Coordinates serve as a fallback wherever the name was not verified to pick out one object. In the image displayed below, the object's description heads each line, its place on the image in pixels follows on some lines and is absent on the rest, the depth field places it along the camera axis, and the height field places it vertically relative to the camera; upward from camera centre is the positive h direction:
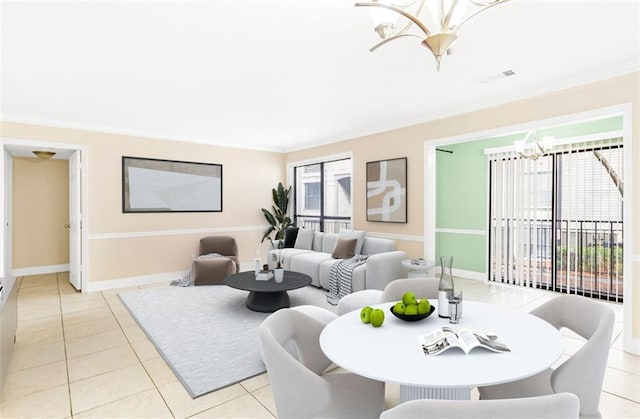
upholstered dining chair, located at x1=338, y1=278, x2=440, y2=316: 2.47 -0.59
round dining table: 1.22 -0.60
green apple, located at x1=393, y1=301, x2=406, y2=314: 1.76 -0.52
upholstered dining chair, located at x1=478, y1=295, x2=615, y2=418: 1.51 -0.75
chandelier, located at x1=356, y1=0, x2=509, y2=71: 1.62 +0.92
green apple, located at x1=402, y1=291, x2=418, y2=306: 1.77 -0.48
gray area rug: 2.67 -1.26
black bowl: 1.72 -0.55
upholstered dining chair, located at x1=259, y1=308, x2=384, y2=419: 1.41 -0.79
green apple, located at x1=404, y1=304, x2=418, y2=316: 1.72 -0.52
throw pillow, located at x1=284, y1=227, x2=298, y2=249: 6.55 -0.56
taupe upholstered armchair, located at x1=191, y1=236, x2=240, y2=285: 5.41 -0.85
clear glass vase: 1.83 -0.44
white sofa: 4.51 -0.81
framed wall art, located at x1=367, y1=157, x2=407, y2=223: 5.16 +0.28
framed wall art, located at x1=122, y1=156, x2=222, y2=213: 5.60 +0.40
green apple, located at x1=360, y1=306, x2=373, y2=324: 1.73 -0.55
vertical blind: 4.52 -0.17
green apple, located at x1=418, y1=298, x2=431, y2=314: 1.75 -0.51
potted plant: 7.08 -0.15
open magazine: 1.40 -0.57
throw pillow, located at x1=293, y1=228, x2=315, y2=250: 6.32 -0.58
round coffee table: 3.98 -0.94
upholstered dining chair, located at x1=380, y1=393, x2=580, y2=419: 0.89 -0.53
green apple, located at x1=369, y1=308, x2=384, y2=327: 1.68 -0.55
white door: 5.24 -0.17
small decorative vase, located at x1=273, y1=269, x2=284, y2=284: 4.24 -0.84
